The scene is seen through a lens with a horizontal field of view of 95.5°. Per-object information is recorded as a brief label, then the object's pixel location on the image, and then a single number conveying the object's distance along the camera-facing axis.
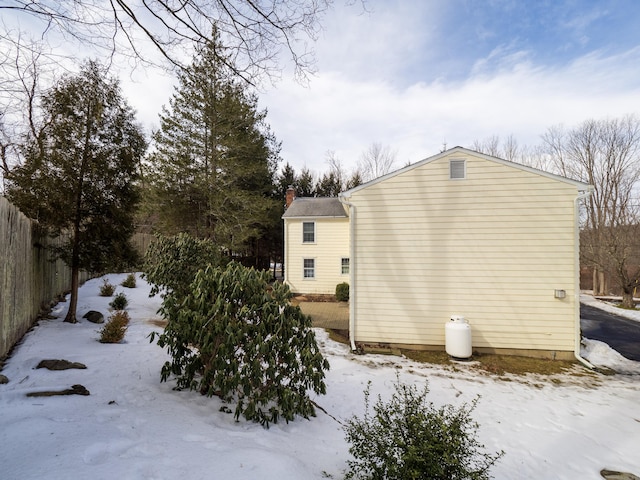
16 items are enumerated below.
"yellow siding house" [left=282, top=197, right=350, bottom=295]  15.72
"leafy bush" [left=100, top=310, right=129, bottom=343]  5.71
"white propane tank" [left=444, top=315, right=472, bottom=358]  7.00
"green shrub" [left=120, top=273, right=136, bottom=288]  11.94
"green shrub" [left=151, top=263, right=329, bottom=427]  3.44
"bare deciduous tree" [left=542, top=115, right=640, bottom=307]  16.89
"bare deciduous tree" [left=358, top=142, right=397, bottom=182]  27.98
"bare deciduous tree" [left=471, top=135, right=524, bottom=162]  24.58
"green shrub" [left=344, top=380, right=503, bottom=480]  2.17
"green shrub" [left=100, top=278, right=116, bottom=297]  9.95
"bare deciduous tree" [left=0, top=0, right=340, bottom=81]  3.28
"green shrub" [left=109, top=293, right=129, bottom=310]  8.51
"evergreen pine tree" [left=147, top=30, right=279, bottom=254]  13.97
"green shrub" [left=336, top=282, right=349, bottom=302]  14.55
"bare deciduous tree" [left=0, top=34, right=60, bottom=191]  3.19
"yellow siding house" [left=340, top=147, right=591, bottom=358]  7.31
